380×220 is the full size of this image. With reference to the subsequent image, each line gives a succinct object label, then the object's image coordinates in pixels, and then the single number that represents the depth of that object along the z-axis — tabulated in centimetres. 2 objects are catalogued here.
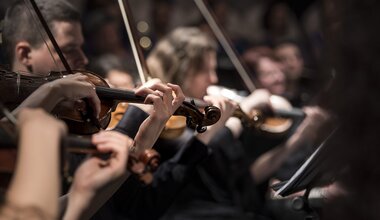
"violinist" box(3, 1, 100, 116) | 284
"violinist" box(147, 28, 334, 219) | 503
